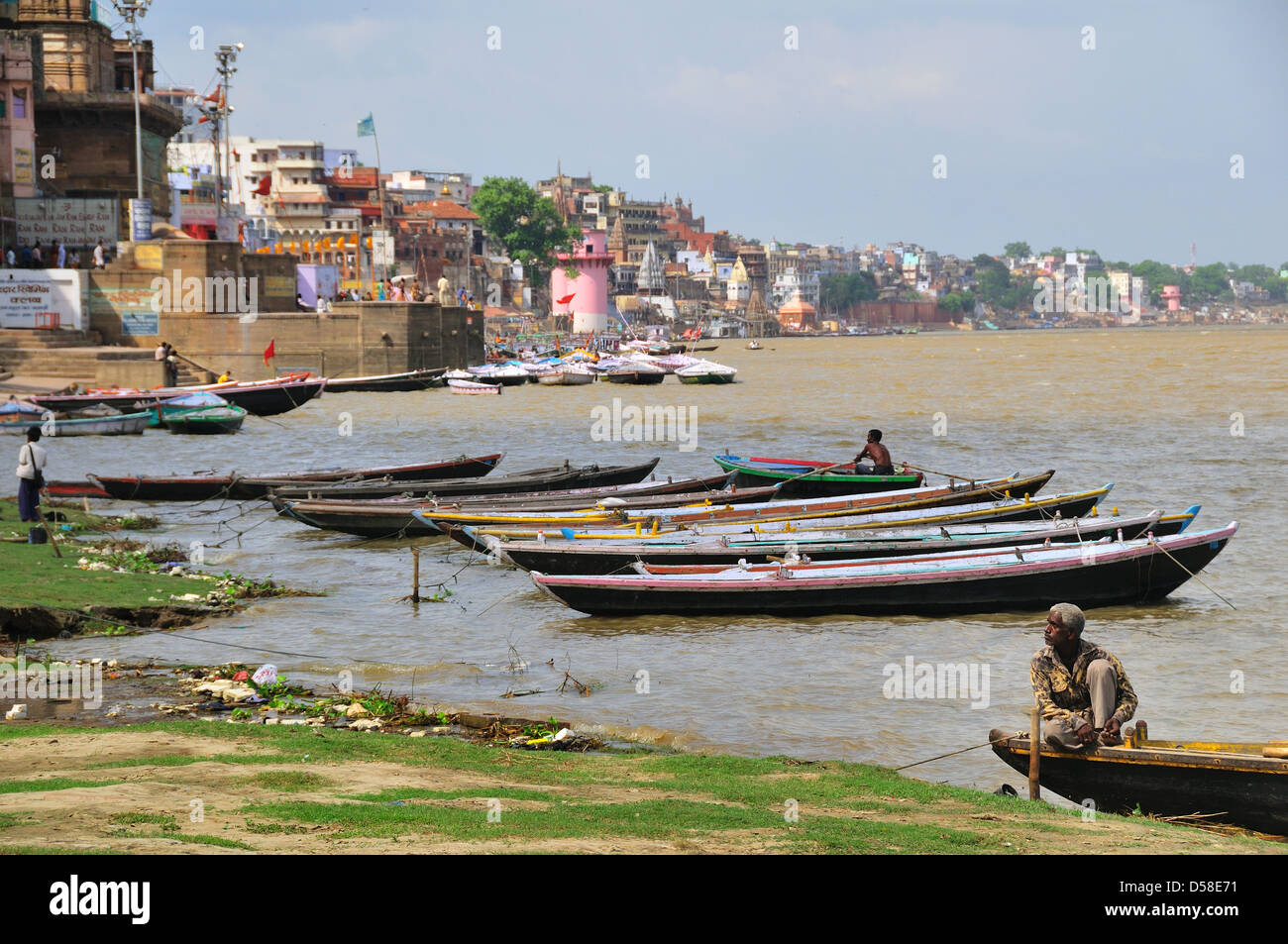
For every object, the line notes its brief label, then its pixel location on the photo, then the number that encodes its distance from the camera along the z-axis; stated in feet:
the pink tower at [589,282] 524.93
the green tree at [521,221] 551.59
